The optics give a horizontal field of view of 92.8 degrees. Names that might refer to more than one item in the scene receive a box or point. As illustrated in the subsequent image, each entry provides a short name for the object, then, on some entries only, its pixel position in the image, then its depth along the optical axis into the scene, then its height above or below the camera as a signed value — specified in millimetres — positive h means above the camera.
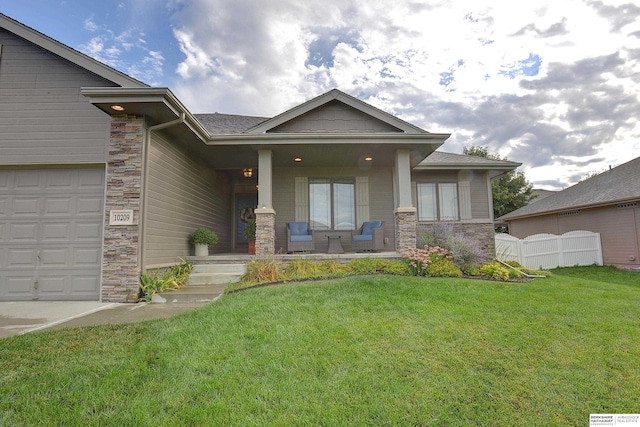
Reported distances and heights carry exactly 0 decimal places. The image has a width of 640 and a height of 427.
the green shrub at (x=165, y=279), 5266 -676
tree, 22686 +3542
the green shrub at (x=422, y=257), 6285 -361
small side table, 8344 -99
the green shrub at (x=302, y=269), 6164 -572
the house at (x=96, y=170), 5312 +1404
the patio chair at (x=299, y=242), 7941 -5
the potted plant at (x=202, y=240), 7375 +74
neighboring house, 9969 +1032
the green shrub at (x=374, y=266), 6359 -541
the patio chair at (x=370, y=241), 8242 +4
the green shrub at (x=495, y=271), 6219 -659
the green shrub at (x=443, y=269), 6164 -594
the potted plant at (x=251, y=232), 8727 +302
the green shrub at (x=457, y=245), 6785 -115
